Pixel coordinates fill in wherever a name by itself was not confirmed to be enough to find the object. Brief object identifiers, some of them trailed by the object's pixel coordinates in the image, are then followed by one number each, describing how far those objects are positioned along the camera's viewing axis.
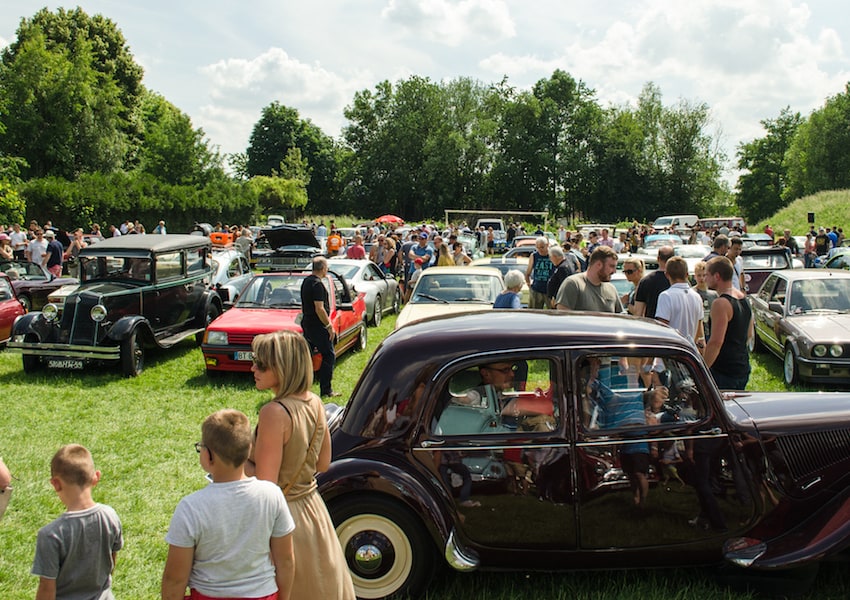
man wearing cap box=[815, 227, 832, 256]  23.39
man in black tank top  5.91
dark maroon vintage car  3.96
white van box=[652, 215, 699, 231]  43.78
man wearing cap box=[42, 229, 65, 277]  18.42
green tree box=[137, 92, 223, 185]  45.41
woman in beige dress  3.03
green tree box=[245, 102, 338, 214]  81.69
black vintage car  10.28
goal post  50.82
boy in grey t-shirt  2.67
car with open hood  18.50
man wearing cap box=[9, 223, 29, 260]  19.50
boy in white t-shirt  2.54
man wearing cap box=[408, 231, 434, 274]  16.83
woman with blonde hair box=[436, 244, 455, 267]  14.31
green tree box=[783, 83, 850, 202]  67.31
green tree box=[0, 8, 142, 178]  36.69
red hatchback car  10.02
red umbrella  48.65
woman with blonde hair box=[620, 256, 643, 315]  8.63
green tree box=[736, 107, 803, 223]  87.62
